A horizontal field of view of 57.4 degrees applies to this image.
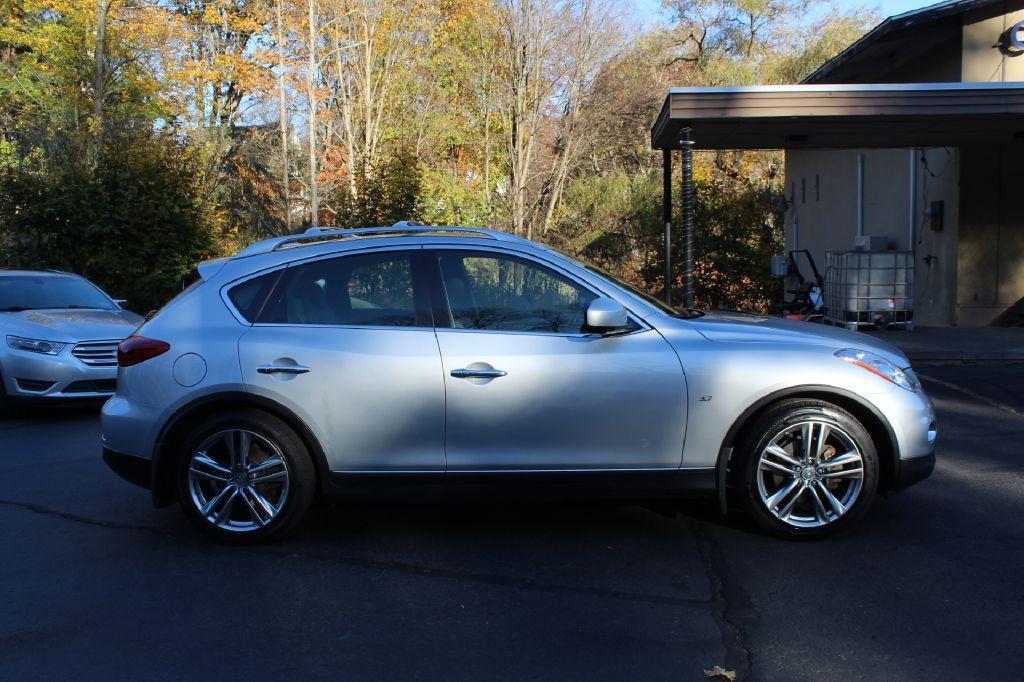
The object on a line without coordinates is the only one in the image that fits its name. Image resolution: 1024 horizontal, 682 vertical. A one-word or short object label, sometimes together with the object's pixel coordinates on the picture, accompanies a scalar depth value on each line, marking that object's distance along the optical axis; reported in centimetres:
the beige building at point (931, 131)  1264
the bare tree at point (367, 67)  2761
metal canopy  1248
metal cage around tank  1533
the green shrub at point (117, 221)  1644
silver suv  487
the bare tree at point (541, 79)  2284
